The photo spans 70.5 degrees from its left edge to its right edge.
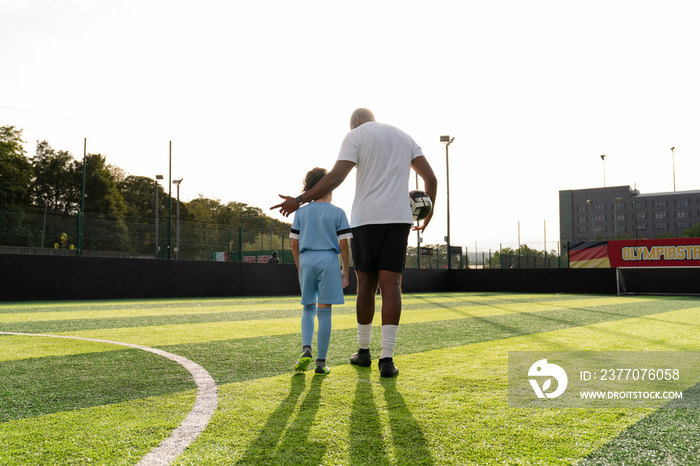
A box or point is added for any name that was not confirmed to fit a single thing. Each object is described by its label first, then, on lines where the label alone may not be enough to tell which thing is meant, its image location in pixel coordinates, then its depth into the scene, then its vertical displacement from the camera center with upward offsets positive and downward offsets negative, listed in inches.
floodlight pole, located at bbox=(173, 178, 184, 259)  735.4 +34.5
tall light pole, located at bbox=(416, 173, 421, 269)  1065.9 +20.5
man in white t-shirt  137.5 +13.9
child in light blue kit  138.6 -0.8
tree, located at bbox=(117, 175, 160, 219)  2278.5 +328.7
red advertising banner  814.5 +10.3
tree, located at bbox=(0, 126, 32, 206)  1364.4 +274.8
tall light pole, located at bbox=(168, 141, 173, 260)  974.4 +182.2
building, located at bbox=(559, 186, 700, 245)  3681.1 +360.8
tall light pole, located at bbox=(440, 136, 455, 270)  1039.0 +164.6
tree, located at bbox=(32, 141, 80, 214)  1291.8 +245.2
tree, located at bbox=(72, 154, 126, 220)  1196.5 +221.5
